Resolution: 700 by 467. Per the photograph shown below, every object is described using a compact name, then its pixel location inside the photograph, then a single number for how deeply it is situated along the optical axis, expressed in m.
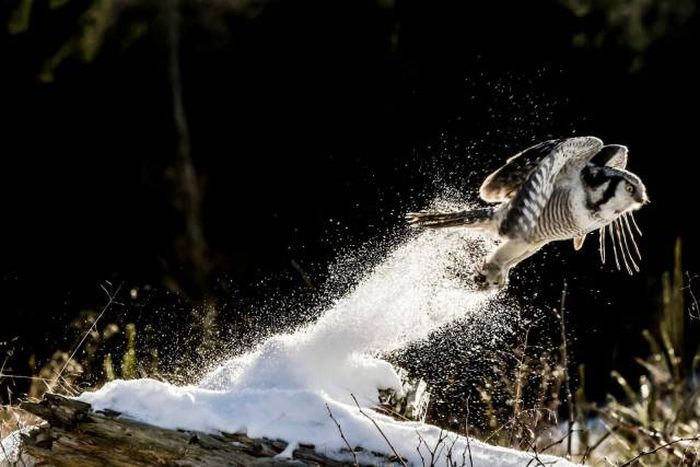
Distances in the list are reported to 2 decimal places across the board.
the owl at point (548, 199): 7.94
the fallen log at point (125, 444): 5.89
